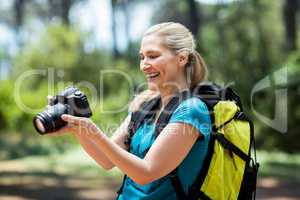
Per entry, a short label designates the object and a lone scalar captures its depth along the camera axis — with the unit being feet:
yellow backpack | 12.28
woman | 12.00
